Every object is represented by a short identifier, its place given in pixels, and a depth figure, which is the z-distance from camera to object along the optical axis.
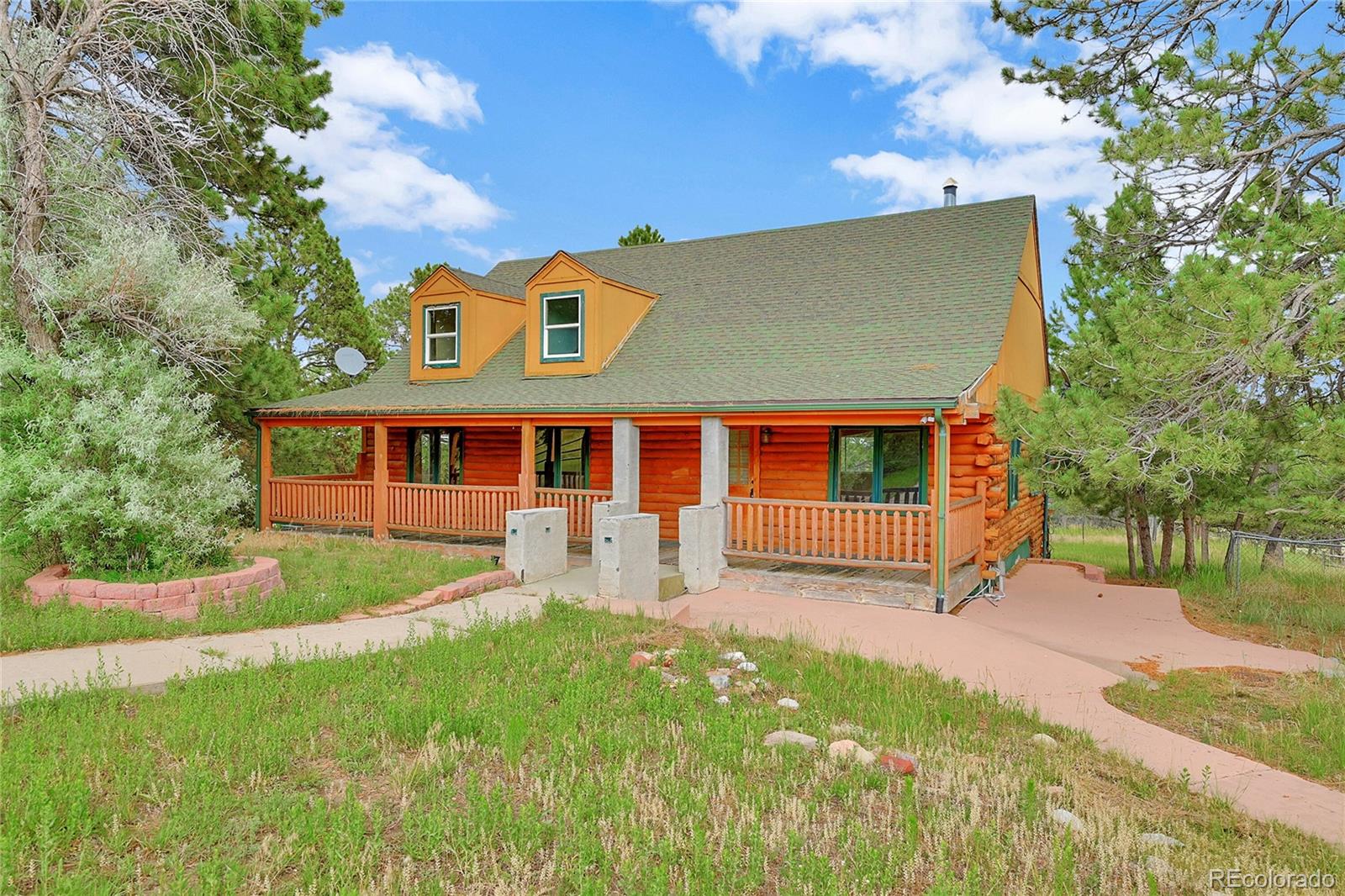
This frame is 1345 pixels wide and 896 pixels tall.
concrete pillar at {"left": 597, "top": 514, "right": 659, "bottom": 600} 9.30
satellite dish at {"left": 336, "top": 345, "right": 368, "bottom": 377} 18.35
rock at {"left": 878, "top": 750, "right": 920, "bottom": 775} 4.58
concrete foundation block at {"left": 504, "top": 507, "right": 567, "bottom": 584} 10.42
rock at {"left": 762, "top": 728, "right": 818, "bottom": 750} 4.89
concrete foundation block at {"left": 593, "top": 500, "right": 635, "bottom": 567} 11.46
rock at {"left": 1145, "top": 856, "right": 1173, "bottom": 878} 3.51
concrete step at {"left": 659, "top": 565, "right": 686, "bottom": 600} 9.84
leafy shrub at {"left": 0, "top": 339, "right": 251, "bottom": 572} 7.86
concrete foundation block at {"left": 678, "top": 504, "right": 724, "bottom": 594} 10.32
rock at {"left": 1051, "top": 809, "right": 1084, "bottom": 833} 3.89
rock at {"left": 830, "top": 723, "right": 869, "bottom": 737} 5.17
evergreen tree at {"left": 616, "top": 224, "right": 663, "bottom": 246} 25.78
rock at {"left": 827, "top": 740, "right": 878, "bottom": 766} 4.69
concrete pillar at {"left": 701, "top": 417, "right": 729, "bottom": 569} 10.77
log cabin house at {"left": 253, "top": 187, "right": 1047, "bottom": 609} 10.40
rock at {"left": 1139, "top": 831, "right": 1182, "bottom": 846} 3.78
